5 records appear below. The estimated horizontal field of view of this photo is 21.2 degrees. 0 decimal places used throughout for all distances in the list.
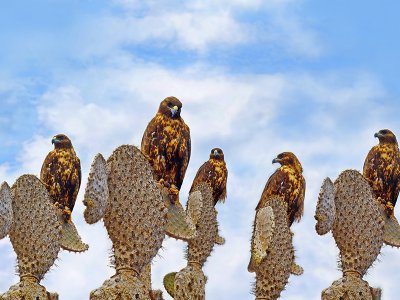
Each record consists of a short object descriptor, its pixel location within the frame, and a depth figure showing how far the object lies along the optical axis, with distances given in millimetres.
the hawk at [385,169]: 16125
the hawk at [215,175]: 17594
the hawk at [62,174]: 15242
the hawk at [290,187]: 15859
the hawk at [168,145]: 14438
